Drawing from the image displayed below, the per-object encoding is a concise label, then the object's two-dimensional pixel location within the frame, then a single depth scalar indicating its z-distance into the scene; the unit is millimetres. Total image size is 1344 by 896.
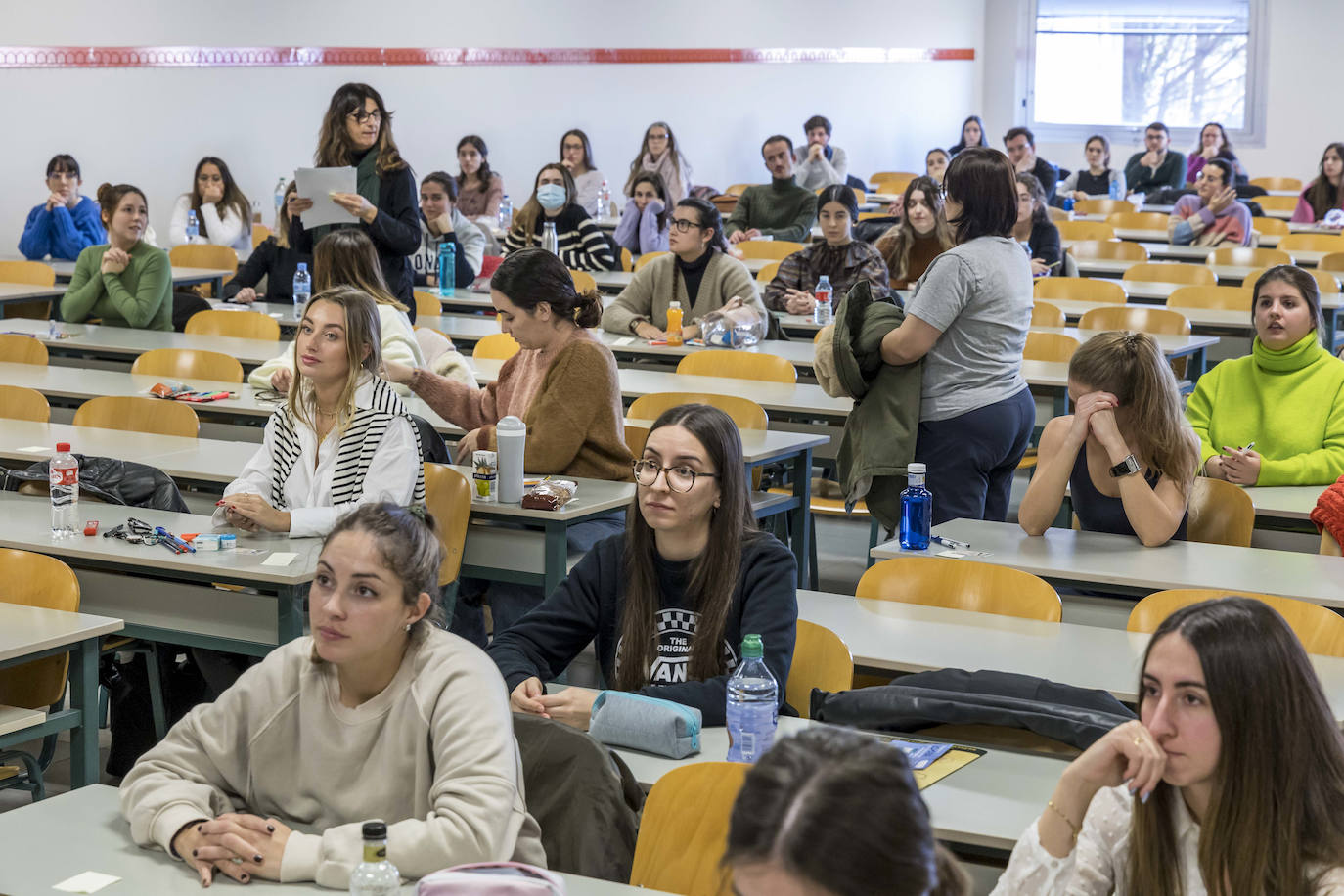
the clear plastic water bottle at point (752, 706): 2516
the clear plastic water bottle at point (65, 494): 3836
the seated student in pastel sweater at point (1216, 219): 10016
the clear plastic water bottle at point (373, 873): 1991
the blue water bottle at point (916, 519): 3814
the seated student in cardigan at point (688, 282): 6395
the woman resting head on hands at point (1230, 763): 1849
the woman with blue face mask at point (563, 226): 8609
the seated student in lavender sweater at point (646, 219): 9617
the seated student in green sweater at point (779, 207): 10422
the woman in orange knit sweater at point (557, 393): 4227
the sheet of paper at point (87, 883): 2088
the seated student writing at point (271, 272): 7203
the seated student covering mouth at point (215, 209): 9898
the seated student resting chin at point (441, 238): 8367
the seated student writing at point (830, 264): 6906
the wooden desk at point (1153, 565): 3471
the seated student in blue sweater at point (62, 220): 9211
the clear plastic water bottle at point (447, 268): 8094
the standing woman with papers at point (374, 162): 5871
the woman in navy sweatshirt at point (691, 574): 2805
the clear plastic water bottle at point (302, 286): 6953
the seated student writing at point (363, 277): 5020
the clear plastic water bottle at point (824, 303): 6871
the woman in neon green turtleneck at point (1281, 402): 4379
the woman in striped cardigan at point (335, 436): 3760
